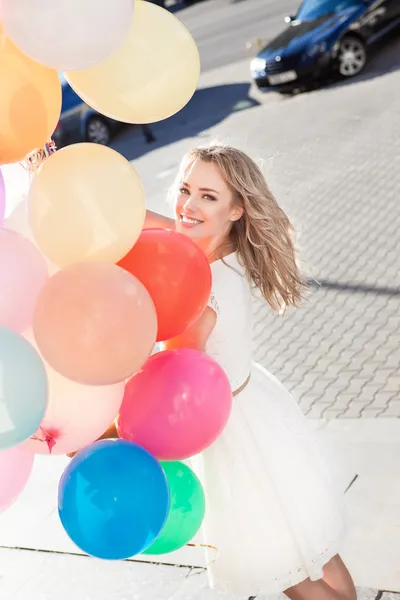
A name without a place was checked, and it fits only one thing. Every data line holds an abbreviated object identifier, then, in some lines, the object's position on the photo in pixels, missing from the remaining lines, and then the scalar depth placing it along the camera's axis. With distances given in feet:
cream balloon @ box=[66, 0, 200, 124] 8.48
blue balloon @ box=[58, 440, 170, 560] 8.29
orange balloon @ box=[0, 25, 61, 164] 8.25
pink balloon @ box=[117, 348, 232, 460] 8.69
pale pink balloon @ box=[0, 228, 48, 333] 7.98
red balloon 8.61
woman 10.43
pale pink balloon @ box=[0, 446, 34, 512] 8.63
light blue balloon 7.53
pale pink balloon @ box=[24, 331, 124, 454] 8.50
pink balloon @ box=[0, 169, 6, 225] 8.64
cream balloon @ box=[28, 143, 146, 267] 8.08
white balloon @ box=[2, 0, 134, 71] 7.73
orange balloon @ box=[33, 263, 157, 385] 7.80
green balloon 9.32
